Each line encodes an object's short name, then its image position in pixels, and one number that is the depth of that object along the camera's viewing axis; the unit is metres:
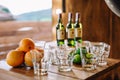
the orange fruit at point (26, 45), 1.28
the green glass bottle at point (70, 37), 1.76
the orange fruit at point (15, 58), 1.22
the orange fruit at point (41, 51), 1.16
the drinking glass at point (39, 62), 1.13
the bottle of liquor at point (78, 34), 1.77
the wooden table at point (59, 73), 1.05
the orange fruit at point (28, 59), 1.21
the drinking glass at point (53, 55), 1.27
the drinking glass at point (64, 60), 1.17
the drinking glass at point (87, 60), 1.17
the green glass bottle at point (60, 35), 1.86
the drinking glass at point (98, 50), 1.26
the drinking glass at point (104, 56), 1.30
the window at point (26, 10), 2.92
